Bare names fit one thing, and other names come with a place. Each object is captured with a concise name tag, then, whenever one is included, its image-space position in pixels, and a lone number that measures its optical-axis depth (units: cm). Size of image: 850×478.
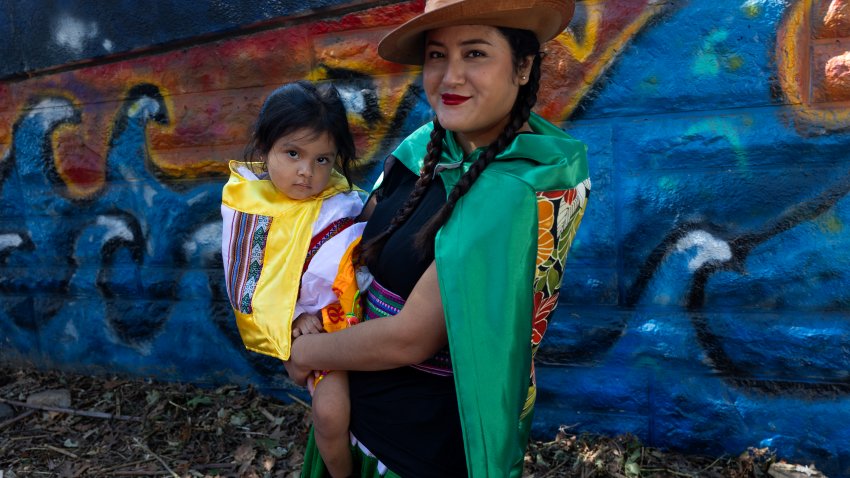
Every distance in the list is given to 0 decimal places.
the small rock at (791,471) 321
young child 210
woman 163
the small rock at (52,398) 456
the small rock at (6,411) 450
